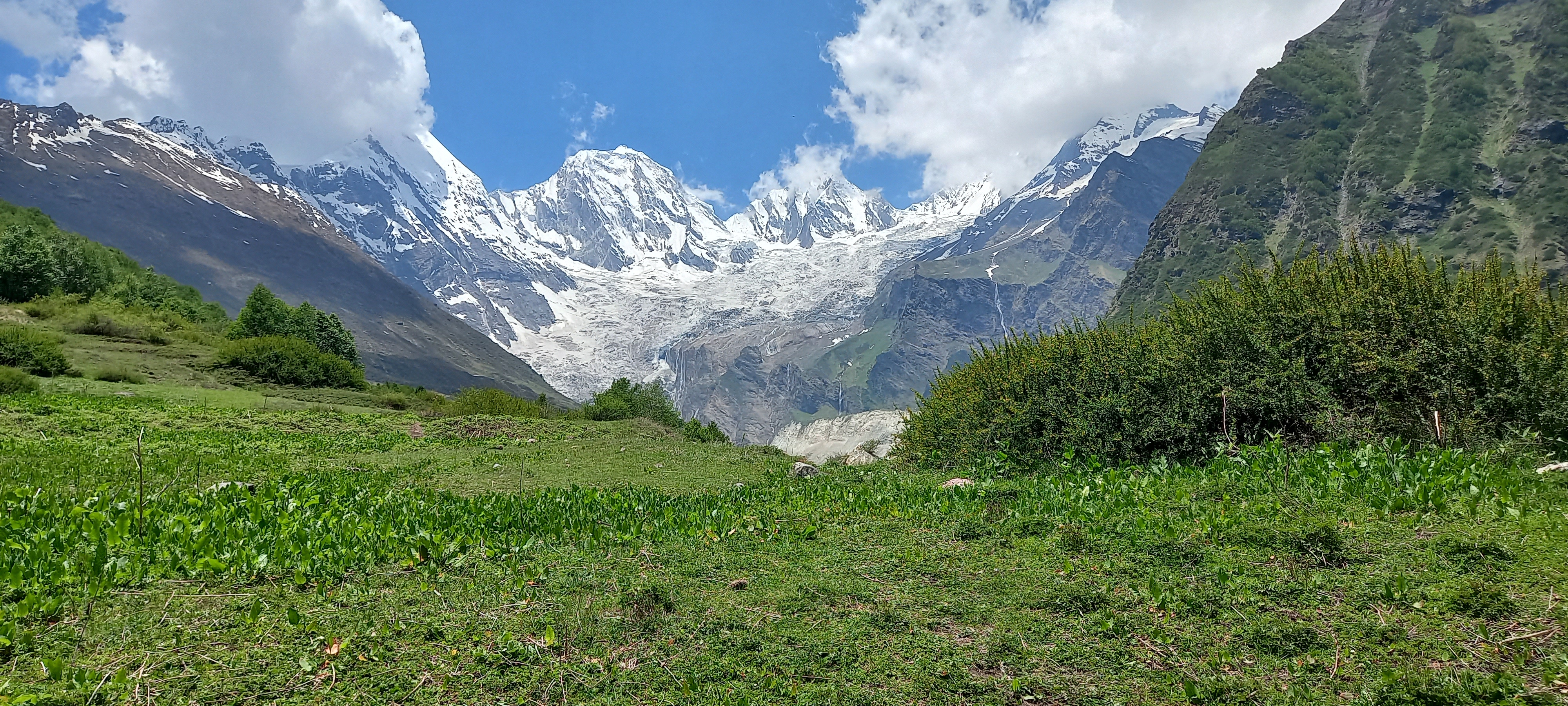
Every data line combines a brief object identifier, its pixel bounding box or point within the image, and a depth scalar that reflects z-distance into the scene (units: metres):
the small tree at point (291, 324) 60.50
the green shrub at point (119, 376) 34.25
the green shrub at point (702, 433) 56.36
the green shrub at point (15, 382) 26.69
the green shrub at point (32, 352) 31.02
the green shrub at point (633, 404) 58.97
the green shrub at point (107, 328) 42.50
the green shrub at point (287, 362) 42.59
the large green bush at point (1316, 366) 12.70
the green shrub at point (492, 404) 53.81
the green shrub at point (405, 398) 44.53
